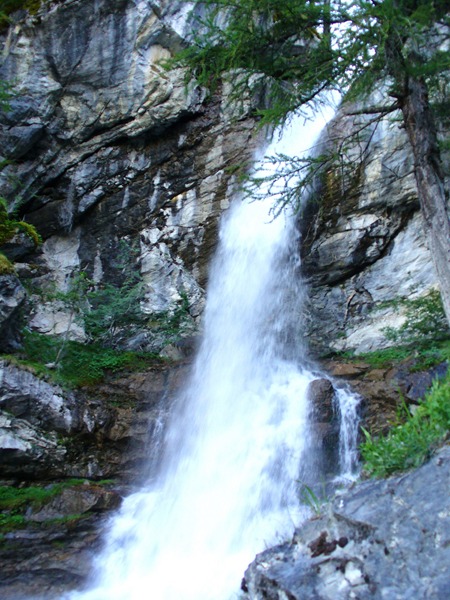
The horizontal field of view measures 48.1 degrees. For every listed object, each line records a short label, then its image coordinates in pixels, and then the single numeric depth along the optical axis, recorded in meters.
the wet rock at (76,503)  7.51
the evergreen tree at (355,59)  6.37
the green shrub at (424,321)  9.12
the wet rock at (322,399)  8.38
